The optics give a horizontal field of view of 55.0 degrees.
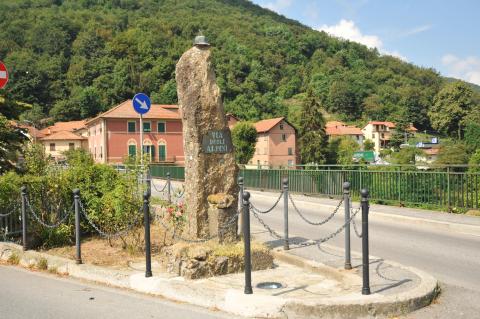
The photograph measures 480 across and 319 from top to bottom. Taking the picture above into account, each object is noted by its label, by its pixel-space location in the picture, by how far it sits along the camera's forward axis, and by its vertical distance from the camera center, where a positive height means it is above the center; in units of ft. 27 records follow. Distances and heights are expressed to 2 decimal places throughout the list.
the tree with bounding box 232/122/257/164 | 216.74 +7.39
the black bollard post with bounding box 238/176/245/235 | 35.79 -2.15
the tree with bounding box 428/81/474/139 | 309.01 +30.16
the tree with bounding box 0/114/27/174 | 40.69 +1.66
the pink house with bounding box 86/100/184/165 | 208.74 +11.22
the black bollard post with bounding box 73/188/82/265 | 25.40 -3.82
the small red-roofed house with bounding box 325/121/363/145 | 369.30 +18.34
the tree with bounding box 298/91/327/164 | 243.19 +11.23
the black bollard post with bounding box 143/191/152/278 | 21.98 -3.65
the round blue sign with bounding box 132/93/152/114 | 41.19 +4.86
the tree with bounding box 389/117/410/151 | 378.12 +16.03
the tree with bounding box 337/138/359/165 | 256.05 +1.97
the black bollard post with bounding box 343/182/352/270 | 22.50 -4.19
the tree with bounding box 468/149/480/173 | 105.61 -1.80
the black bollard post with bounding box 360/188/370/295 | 17.61 -3.50
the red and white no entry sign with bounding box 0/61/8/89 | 38.32 +7.15
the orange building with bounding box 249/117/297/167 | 260.42 +7.35
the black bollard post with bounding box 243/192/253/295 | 18.08 -3.40
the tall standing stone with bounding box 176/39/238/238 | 25.41 +0.74
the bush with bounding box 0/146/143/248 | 30.68 -2.57
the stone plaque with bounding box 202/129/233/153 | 25.61 +0.80
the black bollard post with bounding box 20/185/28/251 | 28.86 -3.70
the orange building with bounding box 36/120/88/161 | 274.16 +11.71
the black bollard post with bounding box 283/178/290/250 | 27.78 -3.33
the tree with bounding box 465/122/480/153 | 238.07 +8.51
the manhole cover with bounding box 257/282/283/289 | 19.91 -5.72
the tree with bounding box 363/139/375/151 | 369.50 +6.40
